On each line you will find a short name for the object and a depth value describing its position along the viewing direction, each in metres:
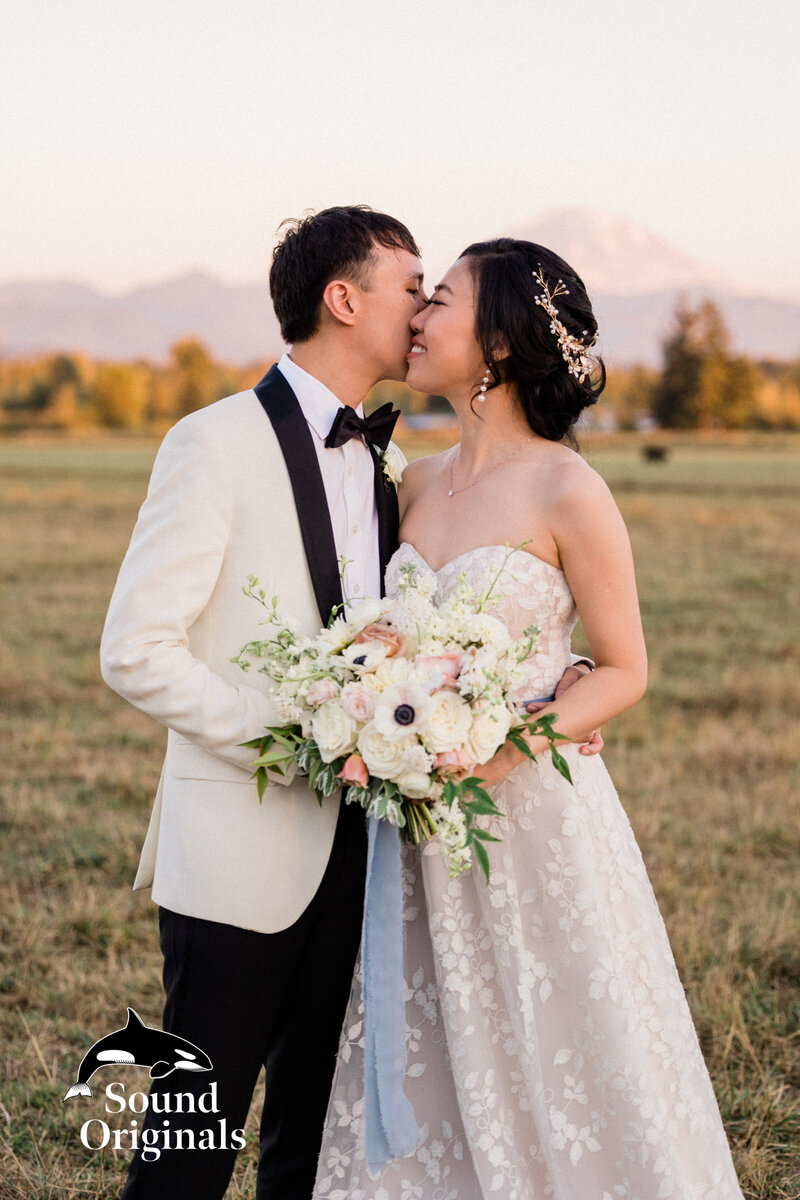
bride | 2.91
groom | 2.66
